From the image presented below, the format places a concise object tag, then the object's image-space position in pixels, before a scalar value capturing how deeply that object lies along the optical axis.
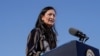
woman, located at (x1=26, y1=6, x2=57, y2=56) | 5.23
